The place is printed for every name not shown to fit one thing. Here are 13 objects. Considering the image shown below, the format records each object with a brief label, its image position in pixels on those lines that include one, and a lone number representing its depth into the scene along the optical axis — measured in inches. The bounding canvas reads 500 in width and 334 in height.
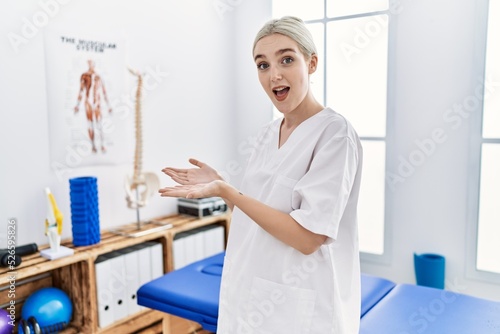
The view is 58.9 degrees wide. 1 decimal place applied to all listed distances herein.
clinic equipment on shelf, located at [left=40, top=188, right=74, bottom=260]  87.2
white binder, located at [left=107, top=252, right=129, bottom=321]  94.7
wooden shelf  85.1
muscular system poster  95.0
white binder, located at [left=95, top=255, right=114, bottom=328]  91.6
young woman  45.1
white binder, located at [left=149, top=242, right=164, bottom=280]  103.7
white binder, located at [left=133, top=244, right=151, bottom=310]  100.6
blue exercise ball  84.1
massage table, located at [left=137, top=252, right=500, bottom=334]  68.2
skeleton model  105.0
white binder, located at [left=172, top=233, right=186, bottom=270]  108.7
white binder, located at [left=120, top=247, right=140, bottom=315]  97.7
